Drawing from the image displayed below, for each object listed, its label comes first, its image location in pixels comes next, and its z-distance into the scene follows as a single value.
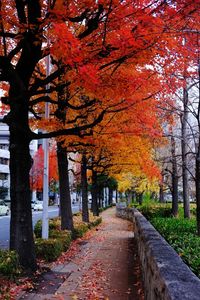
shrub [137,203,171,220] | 24.62
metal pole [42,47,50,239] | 13.17
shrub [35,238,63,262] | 11.24
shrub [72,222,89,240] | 17.46
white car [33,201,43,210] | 63.49
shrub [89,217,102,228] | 24.53
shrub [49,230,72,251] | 13.20
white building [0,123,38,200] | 75.94
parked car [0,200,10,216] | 45.75
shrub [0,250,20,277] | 7.90
